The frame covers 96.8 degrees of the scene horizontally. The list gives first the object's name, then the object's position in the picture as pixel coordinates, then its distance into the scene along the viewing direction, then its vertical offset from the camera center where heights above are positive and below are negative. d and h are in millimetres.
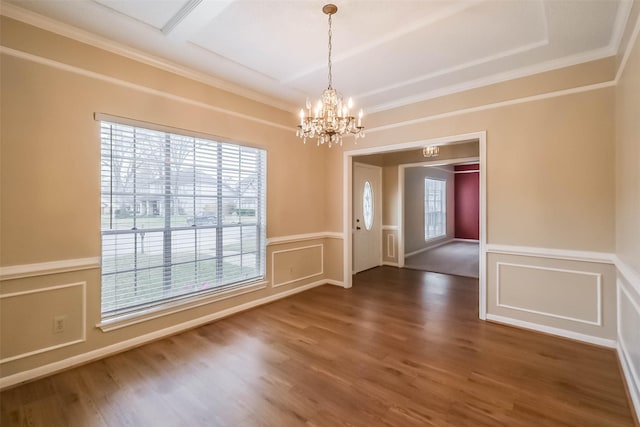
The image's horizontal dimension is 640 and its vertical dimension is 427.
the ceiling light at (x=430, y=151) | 5727 +1260
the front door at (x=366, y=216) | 5914 -67
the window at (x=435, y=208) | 8723 +166
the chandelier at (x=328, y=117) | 2434 +825
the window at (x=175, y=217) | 2785 -36
